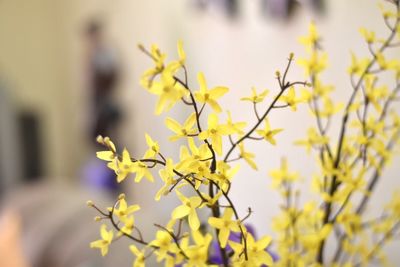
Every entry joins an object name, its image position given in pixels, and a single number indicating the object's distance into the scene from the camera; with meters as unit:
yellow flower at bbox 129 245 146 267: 0.38
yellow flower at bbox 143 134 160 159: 0.37
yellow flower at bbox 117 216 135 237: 0.39
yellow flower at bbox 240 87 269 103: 0.38
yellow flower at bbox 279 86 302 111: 0.39
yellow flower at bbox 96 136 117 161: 0.36
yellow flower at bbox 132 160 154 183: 0.36
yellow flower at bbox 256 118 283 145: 0.40
